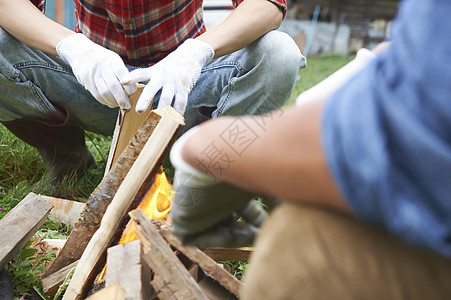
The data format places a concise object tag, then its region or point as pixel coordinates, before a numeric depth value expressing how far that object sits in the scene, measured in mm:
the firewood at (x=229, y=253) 1875
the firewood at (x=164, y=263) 1304
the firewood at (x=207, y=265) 1419
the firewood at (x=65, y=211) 2160
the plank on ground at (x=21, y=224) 1555
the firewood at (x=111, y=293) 1268
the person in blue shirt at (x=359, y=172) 596
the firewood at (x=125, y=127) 1952
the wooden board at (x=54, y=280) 1617
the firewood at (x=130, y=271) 1311
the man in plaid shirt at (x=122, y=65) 1975
